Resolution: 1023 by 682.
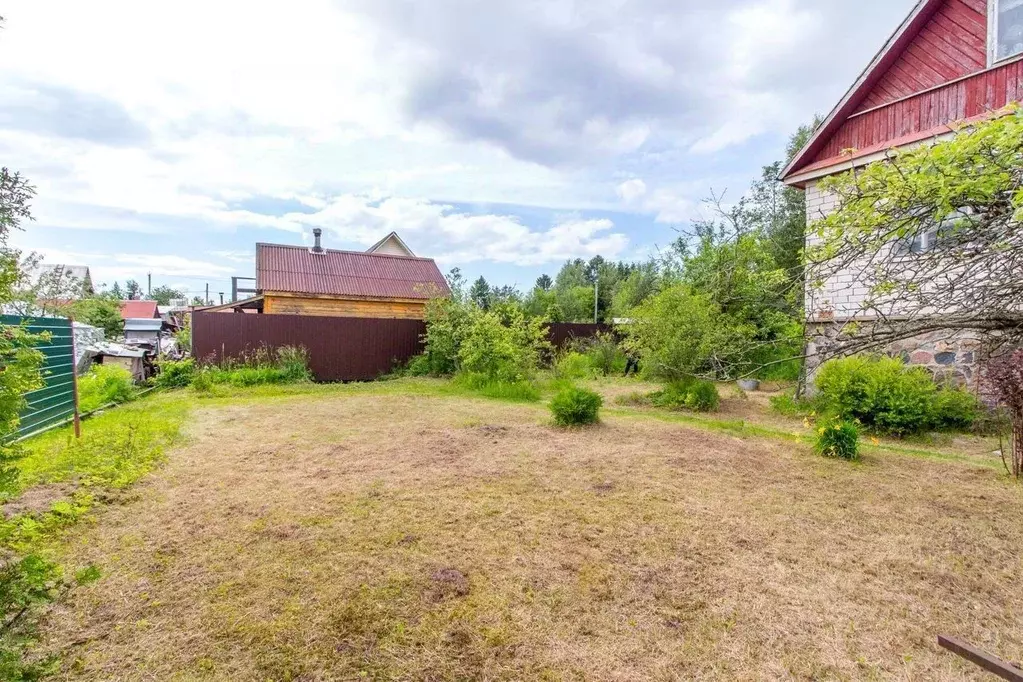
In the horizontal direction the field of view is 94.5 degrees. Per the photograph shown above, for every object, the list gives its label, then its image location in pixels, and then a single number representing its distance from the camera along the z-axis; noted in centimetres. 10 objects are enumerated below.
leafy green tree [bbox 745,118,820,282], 1422
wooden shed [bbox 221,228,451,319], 1540
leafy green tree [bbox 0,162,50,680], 142
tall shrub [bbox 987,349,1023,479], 416
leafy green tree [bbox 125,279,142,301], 5347
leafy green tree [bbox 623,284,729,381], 749
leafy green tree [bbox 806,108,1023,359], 226
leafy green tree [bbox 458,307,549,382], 952
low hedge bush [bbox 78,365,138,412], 704
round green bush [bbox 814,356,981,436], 605
